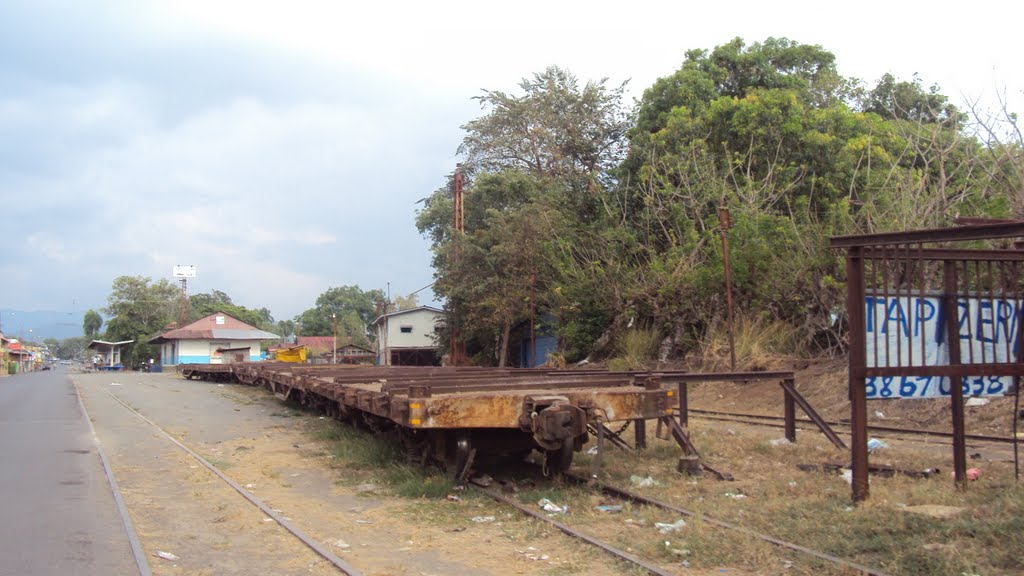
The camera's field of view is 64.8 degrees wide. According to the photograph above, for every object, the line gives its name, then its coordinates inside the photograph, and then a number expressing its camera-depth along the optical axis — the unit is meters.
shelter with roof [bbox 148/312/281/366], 65.07
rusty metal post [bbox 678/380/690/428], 11.17
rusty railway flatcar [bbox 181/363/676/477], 6.93
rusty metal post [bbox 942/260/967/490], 6.28
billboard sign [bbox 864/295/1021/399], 6.26
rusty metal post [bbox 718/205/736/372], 16.09
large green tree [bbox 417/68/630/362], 26.27
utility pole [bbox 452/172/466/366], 30.30
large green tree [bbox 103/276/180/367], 88.31
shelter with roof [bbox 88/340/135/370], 91.20
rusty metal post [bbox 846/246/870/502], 6.20
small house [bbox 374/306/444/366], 50.75
